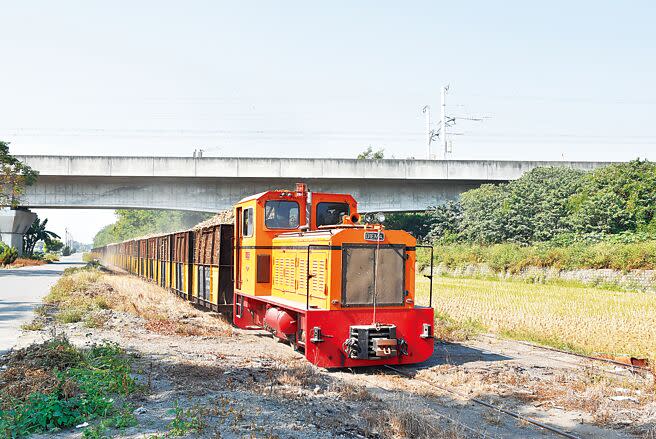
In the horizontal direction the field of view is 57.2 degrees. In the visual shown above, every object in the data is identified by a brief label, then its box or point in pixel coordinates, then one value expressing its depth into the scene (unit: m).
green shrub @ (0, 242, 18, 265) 40.88
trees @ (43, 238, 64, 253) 100.25
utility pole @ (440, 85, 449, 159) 43.92
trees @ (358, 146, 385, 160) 62.47
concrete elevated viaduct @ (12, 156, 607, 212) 33.28
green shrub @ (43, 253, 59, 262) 69.44
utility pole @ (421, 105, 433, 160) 47.78
